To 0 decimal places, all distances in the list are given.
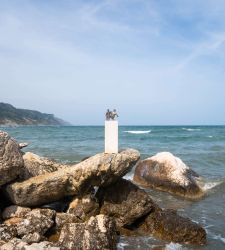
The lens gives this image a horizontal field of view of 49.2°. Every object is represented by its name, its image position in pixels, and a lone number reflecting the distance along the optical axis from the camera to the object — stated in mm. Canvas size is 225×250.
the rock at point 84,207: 6272
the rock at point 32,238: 5192
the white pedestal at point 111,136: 6528
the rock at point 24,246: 4753
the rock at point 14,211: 6058
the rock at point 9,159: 6034
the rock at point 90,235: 5127
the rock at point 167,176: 9305
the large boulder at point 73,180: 6137
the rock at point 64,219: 5923
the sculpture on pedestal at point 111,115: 6714
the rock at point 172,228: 6058
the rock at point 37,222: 5467
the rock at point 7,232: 5206
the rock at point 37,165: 7132
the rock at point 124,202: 6476
